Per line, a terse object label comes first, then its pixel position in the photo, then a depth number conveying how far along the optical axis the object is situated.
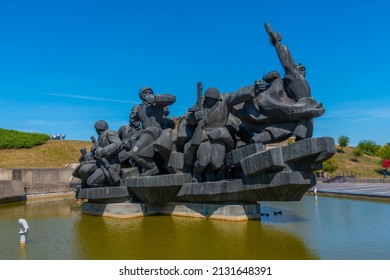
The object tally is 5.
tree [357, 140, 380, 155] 70.81
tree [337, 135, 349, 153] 65.31
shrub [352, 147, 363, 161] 62.73
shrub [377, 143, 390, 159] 58.72
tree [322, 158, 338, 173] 43.78
